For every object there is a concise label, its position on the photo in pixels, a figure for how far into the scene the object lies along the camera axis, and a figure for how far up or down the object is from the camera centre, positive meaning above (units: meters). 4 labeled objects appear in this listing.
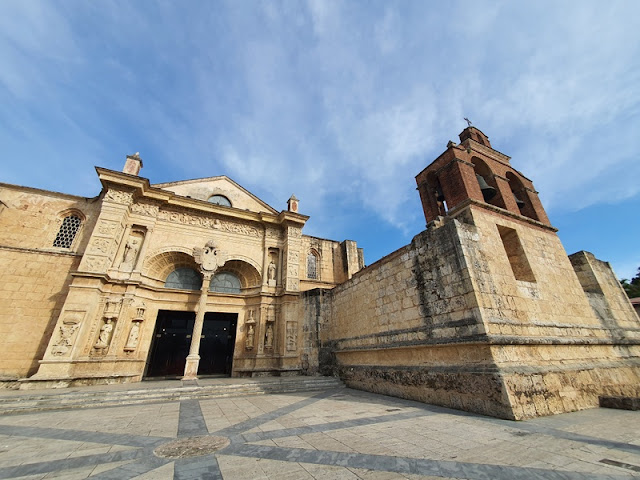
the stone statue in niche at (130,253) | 11.86 +4.70
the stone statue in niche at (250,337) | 13.07 +0.95
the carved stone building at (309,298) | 6.13 +2.01
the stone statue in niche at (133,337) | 10.95 +0.97
